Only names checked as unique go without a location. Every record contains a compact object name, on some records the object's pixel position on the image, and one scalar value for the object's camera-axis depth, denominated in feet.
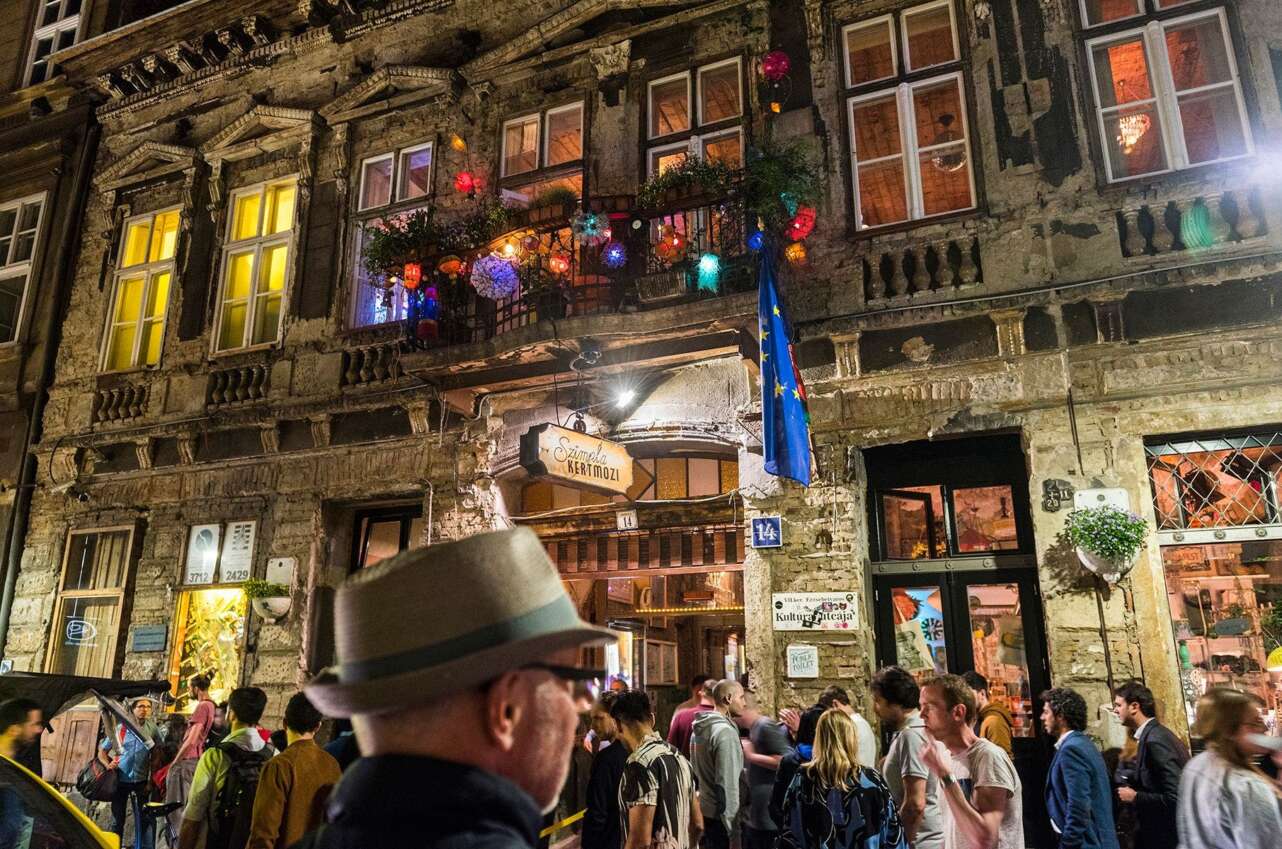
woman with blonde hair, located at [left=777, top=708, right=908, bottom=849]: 13.87
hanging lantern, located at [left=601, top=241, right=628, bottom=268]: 29.09
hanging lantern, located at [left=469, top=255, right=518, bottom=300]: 29.89
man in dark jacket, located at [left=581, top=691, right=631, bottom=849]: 16.05
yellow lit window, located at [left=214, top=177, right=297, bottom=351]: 39.11
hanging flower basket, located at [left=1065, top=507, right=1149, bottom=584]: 22.50
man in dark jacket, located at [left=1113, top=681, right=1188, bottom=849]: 16.79
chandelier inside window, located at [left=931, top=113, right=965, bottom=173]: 29.60
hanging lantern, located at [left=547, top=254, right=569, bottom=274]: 30.17
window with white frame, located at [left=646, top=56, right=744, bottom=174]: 33.01
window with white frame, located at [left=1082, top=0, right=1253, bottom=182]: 26.27
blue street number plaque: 27.68
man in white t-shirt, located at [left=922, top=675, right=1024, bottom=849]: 13.03
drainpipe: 39.65
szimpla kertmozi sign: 25.64
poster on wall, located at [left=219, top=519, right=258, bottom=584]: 35.50
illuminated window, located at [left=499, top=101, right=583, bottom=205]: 35.17
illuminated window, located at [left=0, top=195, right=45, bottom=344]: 44.50
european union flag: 24.09
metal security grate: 23.44
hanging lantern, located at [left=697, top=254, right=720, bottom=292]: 28.19
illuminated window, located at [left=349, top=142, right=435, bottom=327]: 37.14
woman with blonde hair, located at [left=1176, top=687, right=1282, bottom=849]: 11.07
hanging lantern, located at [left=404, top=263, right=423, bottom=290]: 31.91
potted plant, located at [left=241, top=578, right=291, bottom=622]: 33.58
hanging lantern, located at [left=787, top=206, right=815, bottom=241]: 28.89
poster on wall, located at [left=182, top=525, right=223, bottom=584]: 36.17
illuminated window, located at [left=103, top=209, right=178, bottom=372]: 41.27
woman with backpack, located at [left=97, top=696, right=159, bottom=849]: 23.36
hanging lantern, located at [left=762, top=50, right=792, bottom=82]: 31.09
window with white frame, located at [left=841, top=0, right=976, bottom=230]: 29.86
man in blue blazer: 15.30
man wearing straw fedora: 4.29
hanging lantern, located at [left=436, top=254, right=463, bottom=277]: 31.32
